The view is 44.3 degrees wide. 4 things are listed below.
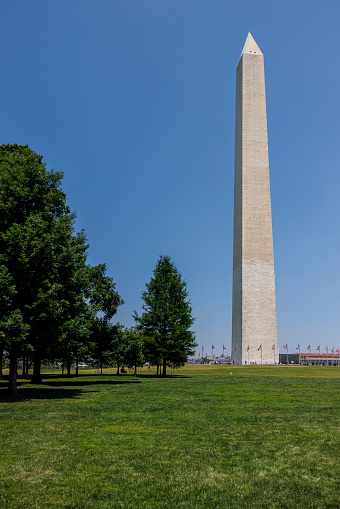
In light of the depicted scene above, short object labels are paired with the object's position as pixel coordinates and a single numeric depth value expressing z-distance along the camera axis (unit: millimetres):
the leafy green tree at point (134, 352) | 48875
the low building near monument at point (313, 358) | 124562
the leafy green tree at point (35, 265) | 21078
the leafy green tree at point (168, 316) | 47500
